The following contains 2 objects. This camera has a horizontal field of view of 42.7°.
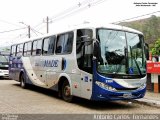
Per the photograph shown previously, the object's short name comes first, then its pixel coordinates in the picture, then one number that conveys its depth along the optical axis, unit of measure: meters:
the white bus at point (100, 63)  6.91
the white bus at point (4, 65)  17.04
